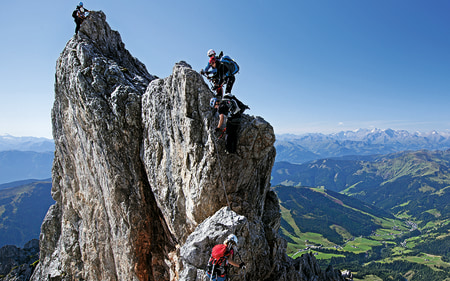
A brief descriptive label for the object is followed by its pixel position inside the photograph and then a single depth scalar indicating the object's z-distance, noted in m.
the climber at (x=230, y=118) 14.20
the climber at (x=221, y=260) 10.81
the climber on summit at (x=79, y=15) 25.06
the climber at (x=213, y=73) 15.91
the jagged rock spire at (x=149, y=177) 14.32
